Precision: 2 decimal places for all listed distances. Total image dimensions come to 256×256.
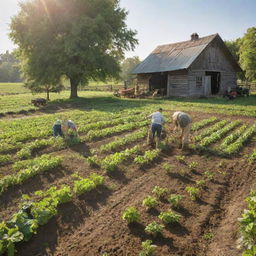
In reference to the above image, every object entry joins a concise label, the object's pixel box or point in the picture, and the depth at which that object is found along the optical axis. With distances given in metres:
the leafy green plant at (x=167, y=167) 7.34
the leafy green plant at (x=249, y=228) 3.80
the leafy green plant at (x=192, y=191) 5.79
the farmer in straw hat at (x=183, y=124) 8.88
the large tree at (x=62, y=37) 25.52
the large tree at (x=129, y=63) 110.59
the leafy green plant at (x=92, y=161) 7.92
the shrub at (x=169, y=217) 4.79
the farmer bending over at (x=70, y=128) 9.90
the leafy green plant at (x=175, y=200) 5.36
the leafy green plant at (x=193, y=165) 7.56
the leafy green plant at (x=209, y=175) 6.87
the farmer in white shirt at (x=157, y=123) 9.02
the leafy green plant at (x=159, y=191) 5.83
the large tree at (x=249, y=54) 28.72
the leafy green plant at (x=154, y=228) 4.43
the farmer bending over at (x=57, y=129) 10.26
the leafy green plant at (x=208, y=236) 4.47
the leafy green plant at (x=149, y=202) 5.29
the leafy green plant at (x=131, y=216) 4.76
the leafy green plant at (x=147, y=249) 3.95
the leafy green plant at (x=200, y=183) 6.40
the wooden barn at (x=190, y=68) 27.61
